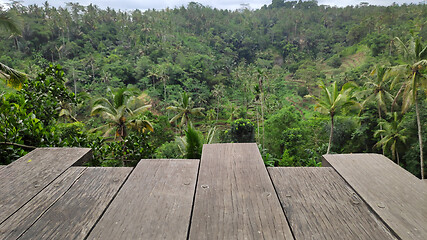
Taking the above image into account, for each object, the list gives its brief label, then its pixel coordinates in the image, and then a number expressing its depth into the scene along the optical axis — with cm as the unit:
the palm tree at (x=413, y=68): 1136
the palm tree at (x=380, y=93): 1603
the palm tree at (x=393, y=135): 1480
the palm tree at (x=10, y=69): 417
